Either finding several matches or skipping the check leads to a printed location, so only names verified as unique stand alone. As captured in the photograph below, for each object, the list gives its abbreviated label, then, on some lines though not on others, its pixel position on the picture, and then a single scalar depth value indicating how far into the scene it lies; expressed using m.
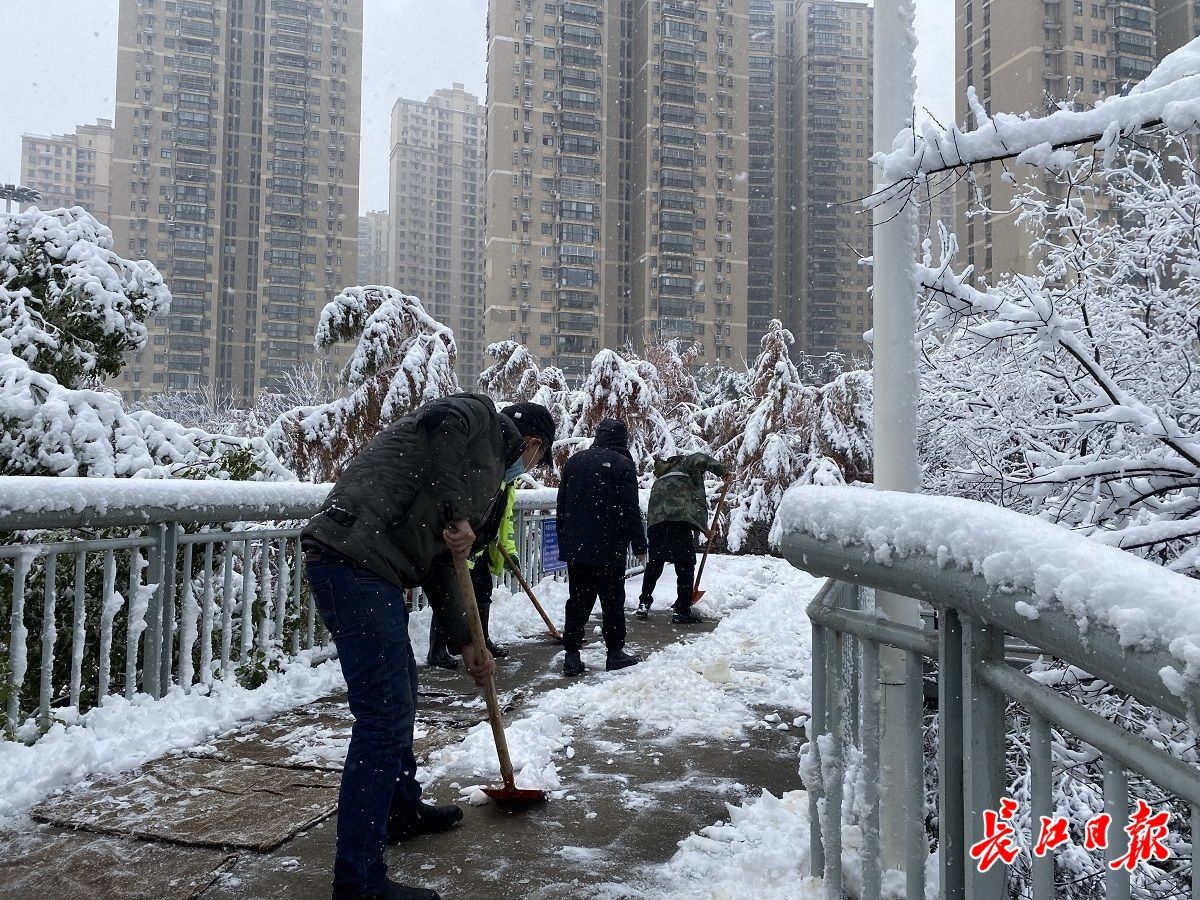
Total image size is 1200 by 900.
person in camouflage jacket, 9.13
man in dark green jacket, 2.76
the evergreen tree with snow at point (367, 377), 11.51
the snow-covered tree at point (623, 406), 17.89
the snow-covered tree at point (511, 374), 18.97
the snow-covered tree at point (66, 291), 6.50
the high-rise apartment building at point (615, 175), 81.25
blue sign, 10.04
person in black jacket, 6.66
